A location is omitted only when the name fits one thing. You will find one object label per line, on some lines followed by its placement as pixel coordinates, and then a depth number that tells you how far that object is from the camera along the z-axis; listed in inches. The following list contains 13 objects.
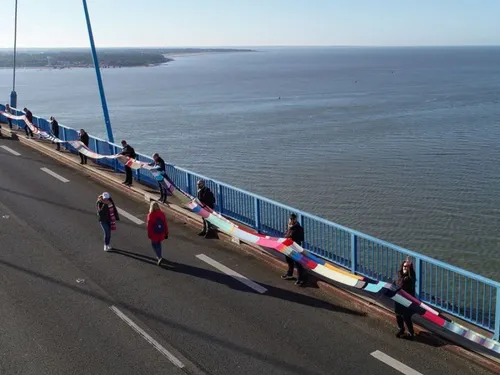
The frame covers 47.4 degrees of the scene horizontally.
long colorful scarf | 334.0
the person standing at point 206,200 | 534.6
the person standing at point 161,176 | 637.9
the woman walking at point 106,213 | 485.4
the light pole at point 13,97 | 1330.0
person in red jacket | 452.8
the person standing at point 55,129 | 958.4
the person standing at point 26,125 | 1067.9
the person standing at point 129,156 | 715.6
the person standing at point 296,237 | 425.1
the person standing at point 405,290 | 342.0
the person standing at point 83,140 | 853.8
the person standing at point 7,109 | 1230.9
